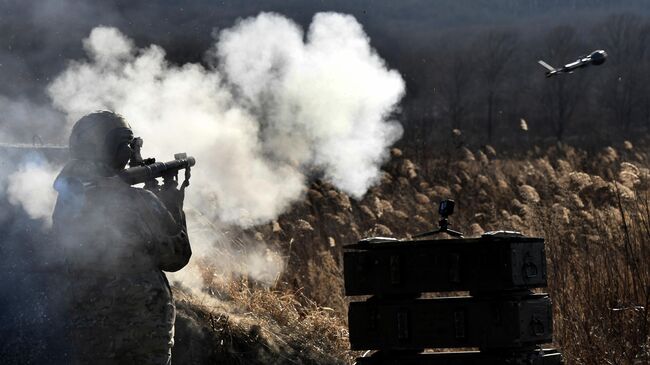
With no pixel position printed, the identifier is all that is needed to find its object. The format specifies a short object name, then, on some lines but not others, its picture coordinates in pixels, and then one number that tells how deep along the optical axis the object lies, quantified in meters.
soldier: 5.36
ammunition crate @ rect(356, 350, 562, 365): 6.01
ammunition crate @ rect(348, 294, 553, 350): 6.01
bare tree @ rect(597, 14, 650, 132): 52.66
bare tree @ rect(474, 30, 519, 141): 51.28
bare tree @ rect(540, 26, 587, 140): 50.38
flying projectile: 7.74
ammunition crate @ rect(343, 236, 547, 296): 6.01
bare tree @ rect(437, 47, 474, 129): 48.68
